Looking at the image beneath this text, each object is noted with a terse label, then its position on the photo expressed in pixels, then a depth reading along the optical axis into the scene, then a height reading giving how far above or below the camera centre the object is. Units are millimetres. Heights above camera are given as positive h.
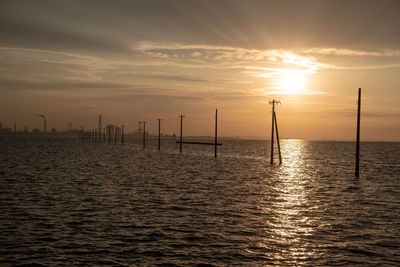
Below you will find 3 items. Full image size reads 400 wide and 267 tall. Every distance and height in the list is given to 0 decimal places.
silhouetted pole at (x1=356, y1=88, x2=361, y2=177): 48100 +1369
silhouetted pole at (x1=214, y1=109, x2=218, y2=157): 91881 +1412
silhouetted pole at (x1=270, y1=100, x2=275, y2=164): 71812 +2071
